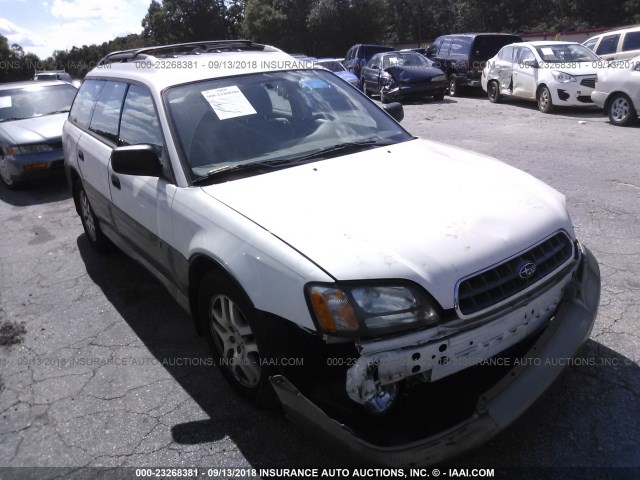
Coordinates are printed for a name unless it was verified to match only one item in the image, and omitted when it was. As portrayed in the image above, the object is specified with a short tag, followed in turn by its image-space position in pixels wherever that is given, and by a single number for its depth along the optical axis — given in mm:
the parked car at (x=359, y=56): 22156
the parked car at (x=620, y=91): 9719
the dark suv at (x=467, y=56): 16438
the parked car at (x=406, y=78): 15695
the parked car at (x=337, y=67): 17206
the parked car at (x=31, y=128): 8219
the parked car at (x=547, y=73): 11734
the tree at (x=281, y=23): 44812
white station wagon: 2246
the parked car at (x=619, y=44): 13070
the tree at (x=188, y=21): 56188
